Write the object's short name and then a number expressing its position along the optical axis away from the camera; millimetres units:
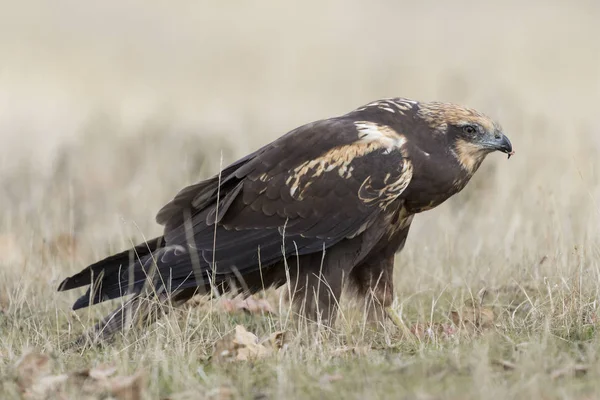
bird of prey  11086
